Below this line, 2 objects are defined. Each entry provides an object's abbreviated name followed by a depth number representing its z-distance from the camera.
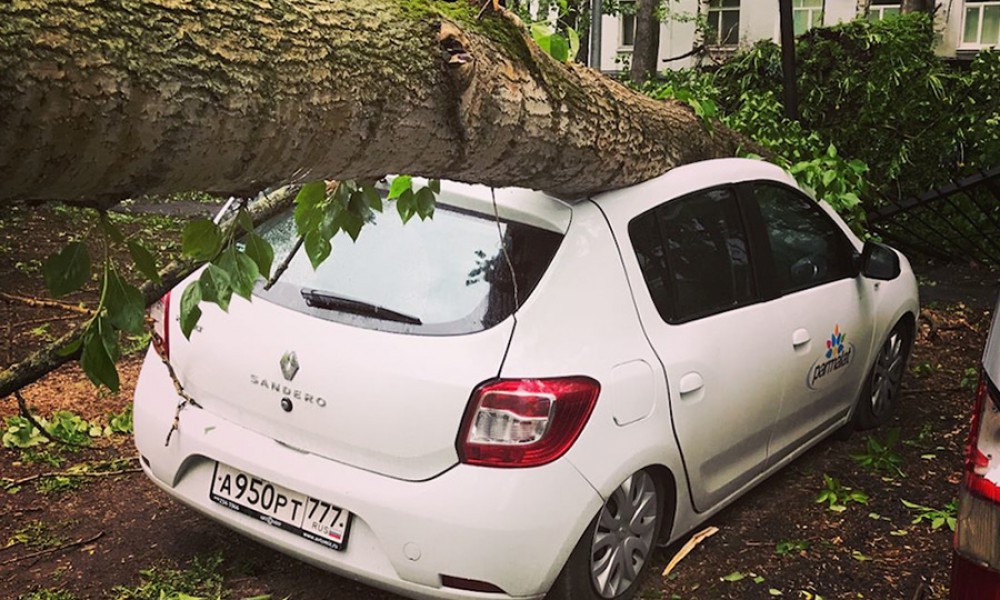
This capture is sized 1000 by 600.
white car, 2.96
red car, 2.22
